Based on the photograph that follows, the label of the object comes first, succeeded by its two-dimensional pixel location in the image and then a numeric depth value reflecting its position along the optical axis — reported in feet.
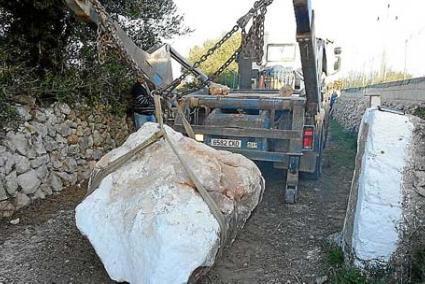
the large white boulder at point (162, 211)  9.05
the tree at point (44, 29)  17.44
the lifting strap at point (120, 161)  11.48
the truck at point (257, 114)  15.90
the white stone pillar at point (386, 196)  9.75
